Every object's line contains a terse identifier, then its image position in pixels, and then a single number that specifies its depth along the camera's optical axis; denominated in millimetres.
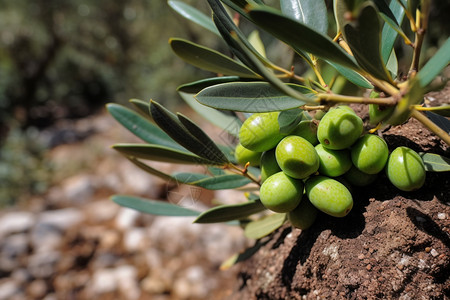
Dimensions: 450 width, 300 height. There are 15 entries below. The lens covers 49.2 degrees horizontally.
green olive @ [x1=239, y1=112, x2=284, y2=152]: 257
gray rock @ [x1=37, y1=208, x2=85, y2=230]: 1302
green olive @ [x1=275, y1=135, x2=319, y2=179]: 242
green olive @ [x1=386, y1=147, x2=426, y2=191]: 240
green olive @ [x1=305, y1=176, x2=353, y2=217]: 246
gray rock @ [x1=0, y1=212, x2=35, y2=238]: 1297
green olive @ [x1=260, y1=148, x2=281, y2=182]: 270
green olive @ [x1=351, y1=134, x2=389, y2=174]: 242
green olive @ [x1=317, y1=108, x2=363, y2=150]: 238
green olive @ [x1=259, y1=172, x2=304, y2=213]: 251
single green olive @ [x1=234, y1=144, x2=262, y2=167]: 285
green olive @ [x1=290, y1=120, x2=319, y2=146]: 264
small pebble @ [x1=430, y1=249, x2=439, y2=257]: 255
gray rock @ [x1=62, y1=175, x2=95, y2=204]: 1542
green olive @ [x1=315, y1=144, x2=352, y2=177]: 253
